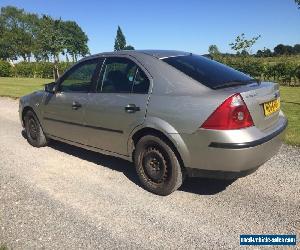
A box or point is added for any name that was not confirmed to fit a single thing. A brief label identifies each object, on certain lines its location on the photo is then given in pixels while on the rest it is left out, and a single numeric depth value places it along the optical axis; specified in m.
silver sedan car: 2.76
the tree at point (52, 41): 25.79
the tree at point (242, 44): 18.99
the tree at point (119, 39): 83.45
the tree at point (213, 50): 22.13
